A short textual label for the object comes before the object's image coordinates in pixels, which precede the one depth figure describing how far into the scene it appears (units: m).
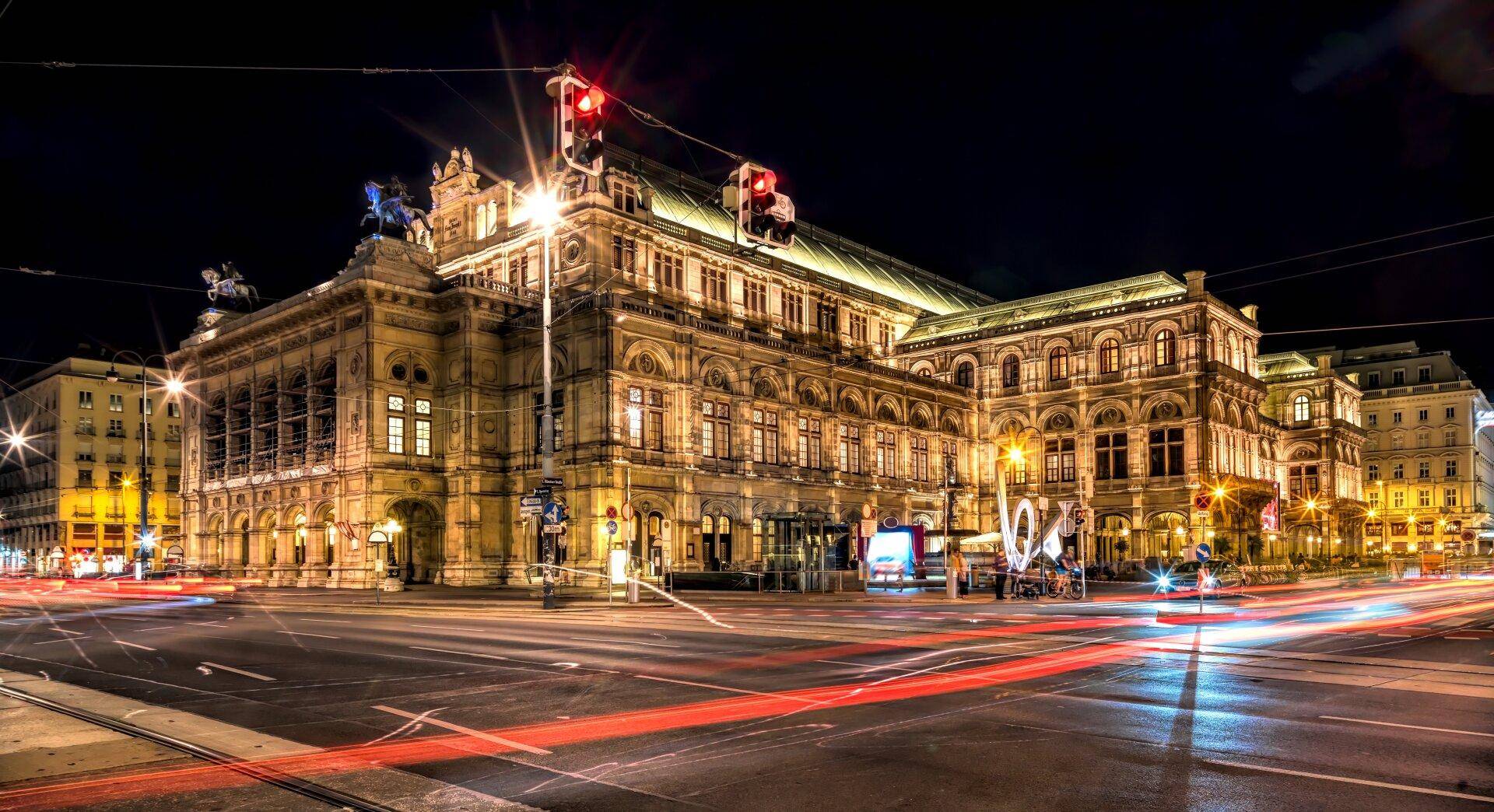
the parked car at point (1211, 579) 43.81
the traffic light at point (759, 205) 17.58
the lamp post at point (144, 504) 53.72
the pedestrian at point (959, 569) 38.90
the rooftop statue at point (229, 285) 68.81
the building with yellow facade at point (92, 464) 96.12
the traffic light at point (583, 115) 14.79
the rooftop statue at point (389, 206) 58.31
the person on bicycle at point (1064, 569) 39.03
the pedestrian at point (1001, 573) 38.81
